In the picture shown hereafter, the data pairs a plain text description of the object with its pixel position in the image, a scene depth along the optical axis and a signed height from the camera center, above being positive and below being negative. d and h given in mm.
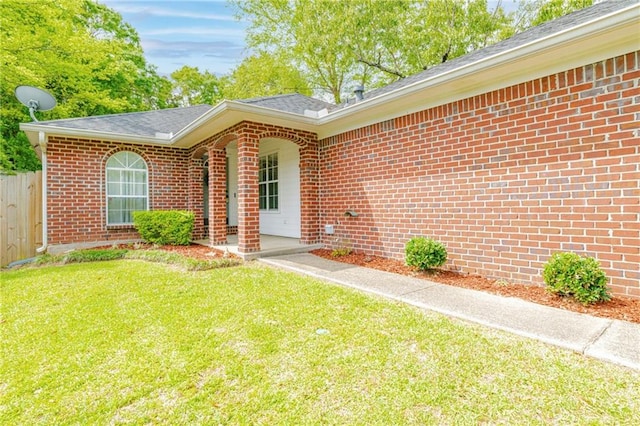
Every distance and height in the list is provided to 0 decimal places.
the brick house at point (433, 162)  3523 +1010
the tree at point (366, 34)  14898 +9412
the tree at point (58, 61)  10156 +6109
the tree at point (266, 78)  19359 +9035
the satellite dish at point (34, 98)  7719 +3194
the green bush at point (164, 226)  7875 -118
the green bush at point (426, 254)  4738 -572
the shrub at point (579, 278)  3303 -696
